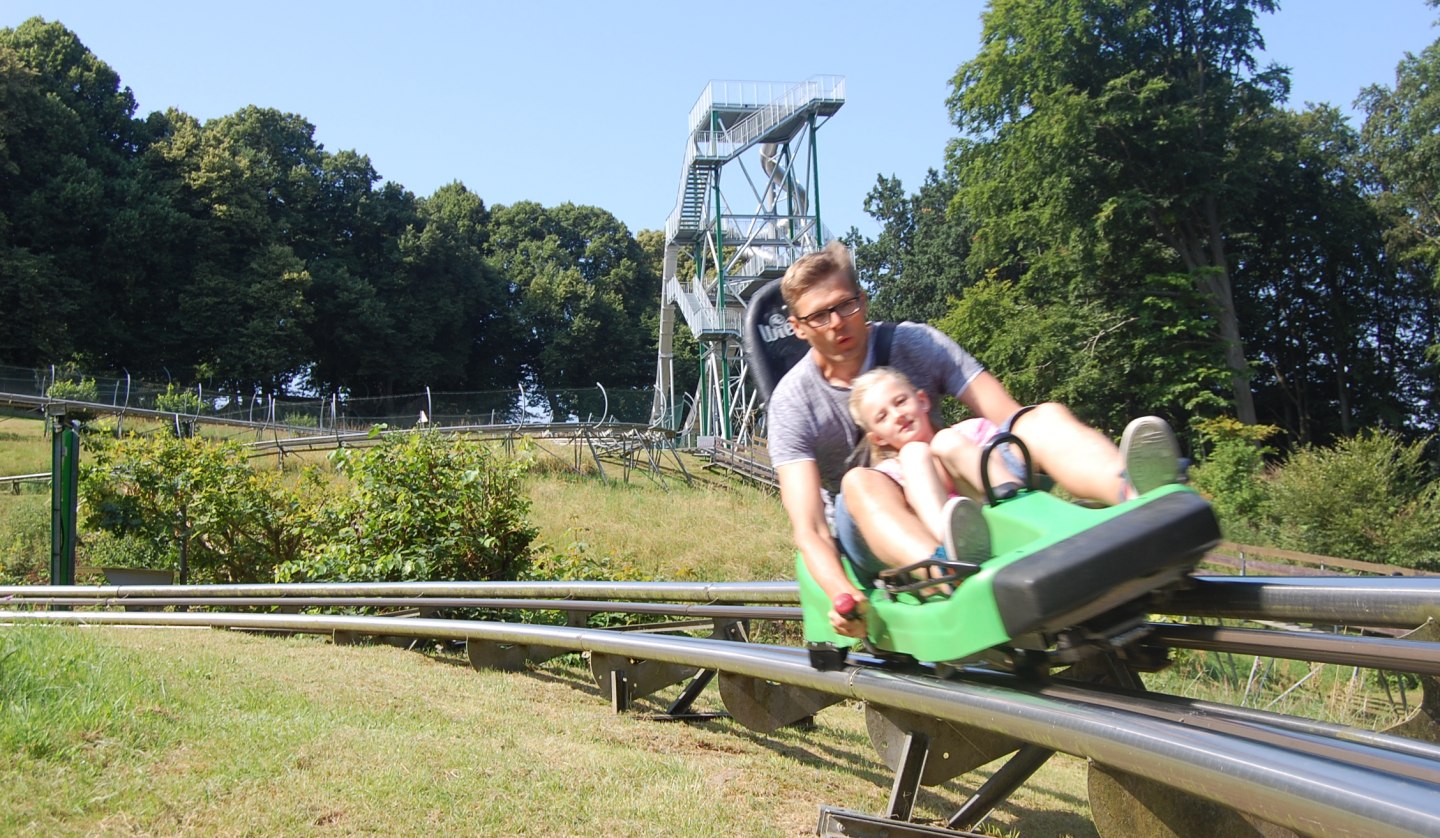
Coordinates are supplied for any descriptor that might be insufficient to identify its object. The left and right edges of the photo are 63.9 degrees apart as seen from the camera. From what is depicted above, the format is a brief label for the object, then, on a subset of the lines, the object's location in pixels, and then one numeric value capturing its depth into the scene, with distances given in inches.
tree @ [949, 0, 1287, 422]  1179.9
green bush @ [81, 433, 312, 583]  489.4
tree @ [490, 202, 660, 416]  2380.7
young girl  118.4
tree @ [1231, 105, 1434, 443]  1353.3
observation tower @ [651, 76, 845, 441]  1544.0
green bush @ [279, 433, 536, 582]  373.7
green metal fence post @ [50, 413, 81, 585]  480.4
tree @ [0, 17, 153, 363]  1573.6
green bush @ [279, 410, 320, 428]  1309.1
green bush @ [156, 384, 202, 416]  1225.4
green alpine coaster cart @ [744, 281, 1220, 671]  102.2
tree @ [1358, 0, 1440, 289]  1229.1
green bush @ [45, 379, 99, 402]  1195.3
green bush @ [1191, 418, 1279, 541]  949.2
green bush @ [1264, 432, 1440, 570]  823.7
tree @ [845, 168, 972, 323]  1884.8
